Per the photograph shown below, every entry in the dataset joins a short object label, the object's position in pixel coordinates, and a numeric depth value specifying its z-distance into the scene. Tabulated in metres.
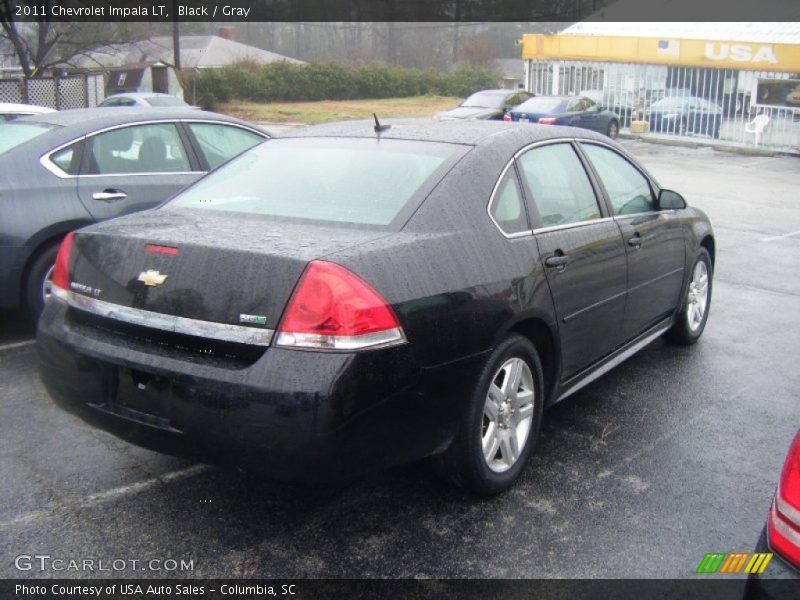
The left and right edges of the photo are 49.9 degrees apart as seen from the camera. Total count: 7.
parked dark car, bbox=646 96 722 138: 27.80
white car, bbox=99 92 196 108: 22.38
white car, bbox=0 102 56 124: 8.12
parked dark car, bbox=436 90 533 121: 24.06
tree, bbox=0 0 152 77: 26.10
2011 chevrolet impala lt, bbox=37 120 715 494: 3.00
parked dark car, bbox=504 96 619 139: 23.11
